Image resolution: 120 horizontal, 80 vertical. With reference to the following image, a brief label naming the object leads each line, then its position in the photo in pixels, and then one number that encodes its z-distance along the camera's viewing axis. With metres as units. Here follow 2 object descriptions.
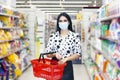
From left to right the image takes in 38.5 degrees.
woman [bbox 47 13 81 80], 2.60
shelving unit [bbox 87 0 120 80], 2.42
